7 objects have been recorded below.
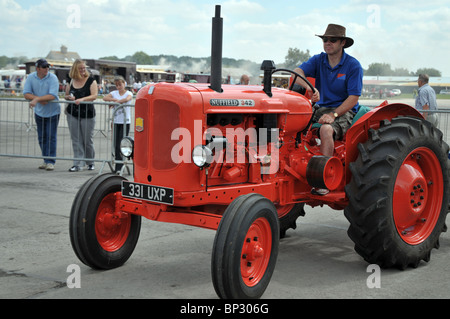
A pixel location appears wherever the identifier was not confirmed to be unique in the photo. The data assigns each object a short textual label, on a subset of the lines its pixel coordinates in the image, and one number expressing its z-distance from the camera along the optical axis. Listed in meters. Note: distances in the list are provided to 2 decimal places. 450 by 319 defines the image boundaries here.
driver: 5.16
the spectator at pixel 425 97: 11.29
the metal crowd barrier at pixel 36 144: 9.54
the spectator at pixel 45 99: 9.66
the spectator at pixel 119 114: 9.34
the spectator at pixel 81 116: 9.66
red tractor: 4.02
